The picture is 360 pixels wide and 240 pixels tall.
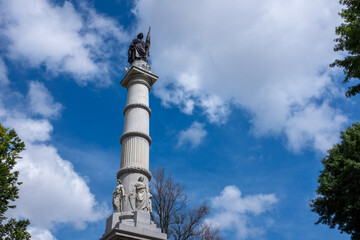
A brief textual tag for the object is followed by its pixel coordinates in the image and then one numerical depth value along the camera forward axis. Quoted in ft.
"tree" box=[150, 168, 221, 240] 65.79
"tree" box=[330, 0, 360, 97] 35.58
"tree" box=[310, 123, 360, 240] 59.98
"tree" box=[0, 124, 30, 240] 48.26
